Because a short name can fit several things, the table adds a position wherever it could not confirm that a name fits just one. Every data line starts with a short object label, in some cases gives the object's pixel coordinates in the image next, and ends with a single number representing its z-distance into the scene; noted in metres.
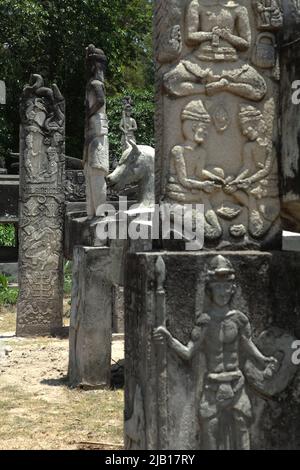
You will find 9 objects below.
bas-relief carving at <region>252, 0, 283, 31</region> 3.15
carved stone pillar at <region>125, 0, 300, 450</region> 2.95
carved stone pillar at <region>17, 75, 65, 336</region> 10.53
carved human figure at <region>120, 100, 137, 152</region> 11.02
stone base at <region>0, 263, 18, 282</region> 14.92
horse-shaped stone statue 8.12
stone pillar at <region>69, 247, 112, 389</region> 6.80
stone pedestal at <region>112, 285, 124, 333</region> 9.89
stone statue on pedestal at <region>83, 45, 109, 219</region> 8.21
